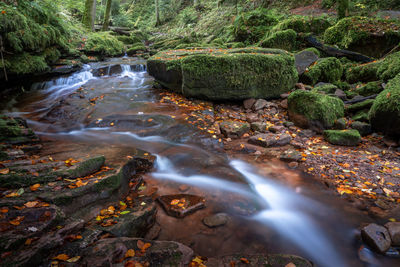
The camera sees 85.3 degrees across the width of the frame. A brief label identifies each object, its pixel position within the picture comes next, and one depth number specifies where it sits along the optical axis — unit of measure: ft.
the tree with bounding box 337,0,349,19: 37.88
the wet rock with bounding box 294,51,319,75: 28.60
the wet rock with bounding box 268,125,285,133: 18.98
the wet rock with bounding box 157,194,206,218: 10.06
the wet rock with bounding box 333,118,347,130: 18.85
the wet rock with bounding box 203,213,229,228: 9.67
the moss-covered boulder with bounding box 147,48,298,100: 22.07
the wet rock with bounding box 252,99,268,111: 22.71
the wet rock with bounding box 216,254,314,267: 7.48
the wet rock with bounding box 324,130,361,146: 16.75
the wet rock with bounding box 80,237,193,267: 6.51
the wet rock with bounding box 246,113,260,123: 20.97
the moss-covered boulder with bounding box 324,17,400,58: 30.07
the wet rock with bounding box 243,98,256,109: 23.31
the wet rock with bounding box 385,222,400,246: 8.44
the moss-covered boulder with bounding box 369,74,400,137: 15.75
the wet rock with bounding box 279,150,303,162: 15.01
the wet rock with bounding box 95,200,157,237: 8.04
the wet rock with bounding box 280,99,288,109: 23.14
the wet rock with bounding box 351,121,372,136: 18.38
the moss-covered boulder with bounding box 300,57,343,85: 27.63
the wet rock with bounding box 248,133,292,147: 17.01
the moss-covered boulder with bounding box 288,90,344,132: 19.10
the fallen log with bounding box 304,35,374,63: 30.53
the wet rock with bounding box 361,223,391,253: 8.27
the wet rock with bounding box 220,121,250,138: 18.58
